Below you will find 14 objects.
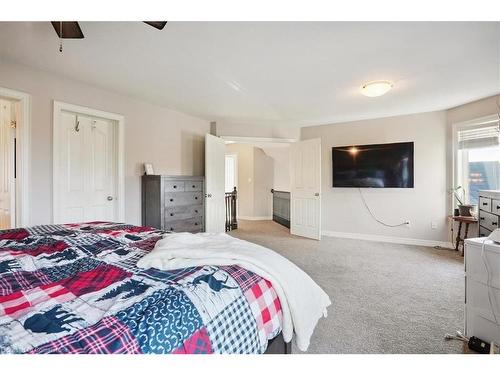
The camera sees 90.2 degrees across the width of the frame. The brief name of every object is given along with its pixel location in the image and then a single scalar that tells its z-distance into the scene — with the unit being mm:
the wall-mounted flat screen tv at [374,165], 4266
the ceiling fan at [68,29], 1637
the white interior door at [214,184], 4227
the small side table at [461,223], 3430
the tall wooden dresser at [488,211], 2580
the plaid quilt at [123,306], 621
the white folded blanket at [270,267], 1084
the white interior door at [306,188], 4703
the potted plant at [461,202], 3598
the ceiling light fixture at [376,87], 2846
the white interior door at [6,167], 2660
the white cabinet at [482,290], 1540
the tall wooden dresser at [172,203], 3418
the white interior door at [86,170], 2908
